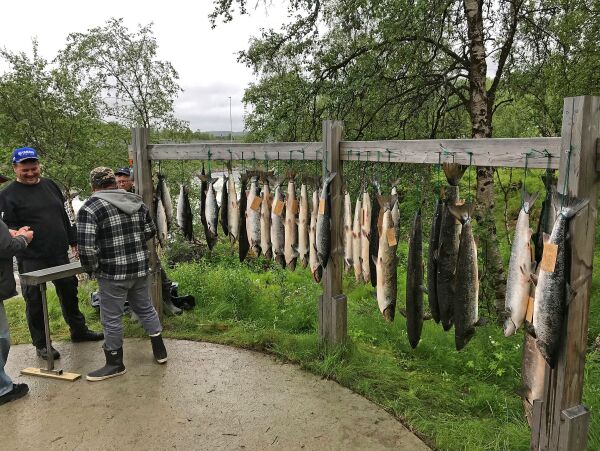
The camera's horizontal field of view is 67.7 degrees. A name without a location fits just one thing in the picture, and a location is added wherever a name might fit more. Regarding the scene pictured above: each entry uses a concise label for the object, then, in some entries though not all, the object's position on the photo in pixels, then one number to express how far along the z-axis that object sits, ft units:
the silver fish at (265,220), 14.57
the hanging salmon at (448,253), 9.70
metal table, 14.33
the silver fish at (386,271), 11.06
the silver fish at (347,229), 12.69
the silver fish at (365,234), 11.86
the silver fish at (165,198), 16.87
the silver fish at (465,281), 9.28
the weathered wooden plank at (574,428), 8.53
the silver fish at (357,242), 12.27
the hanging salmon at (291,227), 14.03
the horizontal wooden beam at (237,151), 14.90
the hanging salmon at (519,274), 8.44
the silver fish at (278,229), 14.23
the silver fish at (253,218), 14.78
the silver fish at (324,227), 12.97
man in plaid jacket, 13.53
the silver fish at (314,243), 13.41
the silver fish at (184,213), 16.44
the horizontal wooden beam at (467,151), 8.74
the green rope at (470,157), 9.92
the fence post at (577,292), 7.98
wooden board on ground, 14.51
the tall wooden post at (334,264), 14.17
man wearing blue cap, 15.16
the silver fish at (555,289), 7.84
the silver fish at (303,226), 13.70
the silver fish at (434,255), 9.95
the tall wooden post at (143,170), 17.97
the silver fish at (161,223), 16.93
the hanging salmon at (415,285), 10.42
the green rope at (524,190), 8.65
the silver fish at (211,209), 15.72
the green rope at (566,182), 8.05
